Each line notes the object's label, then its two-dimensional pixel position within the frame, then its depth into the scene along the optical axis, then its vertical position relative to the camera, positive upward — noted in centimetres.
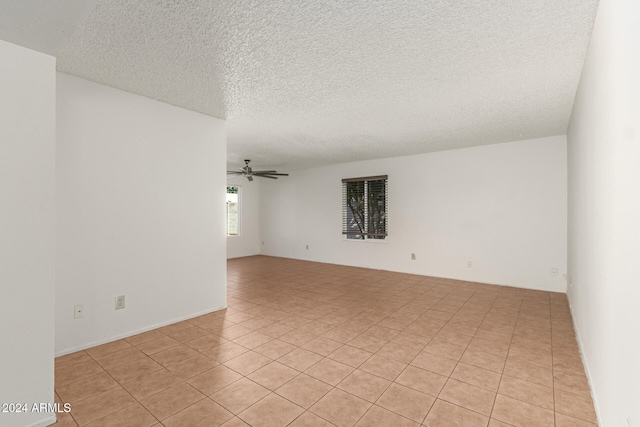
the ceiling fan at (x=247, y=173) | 596 +87
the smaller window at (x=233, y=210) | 822 +11
